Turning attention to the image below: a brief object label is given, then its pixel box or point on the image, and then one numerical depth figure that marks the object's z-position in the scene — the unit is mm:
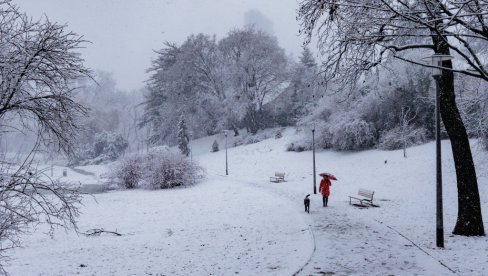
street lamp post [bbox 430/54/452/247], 9558
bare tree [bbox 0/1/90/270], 5484
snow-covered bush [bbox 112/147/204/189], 27031
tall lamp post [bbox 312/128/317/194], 21284
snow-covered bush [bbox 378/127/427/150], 26375
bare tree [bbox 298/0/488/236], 6708
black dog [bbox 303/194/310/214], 15335
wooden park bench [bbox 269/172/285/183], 26516
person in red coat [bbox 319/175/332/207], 16855
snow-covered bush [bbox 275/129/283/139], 43631
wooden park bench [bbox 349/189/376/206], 16625
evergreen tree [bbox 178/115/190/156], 46281
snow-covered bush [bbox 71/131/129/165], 59188
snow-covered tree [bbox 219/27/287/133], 47219
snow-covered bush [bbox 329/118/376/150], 28906
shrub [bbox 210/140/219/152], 46219
